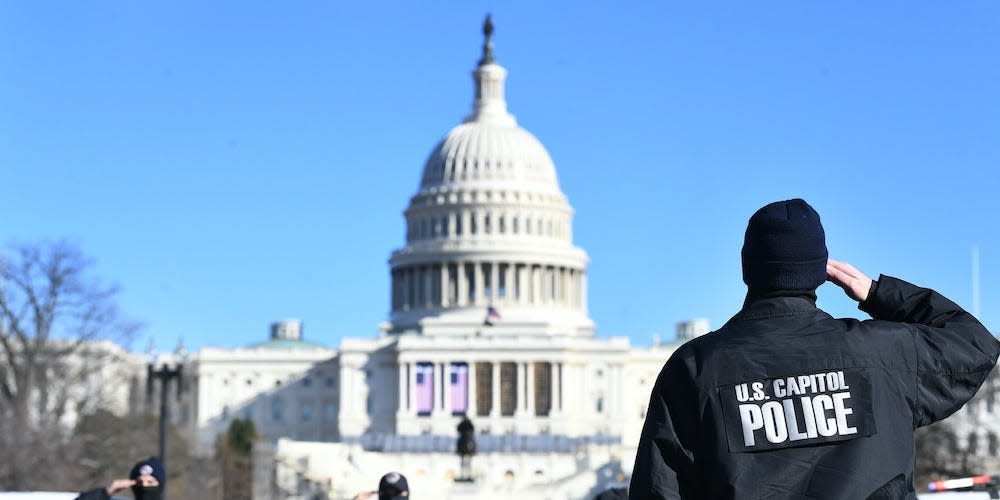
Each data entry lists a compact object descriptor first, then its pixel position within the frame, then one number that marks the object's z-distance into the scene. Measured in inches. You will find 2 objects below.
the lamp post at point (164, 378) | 1562.5
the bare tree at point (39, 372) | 2516.0
